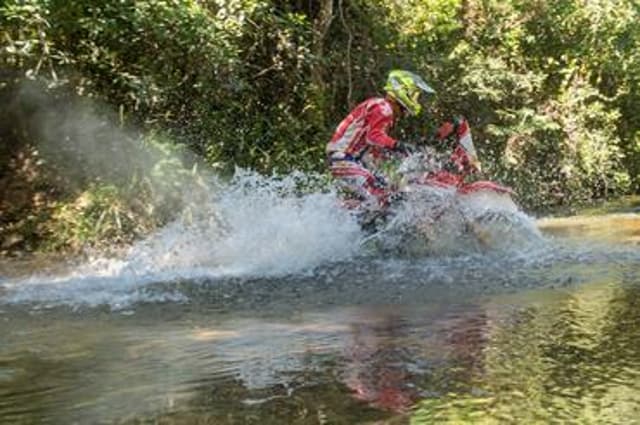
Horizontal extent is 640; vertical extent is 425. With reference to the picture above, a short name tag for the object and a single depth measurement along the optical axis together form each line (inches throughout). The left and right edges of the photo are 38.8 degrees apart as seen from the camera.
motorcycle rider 414.9
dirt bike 408.5
